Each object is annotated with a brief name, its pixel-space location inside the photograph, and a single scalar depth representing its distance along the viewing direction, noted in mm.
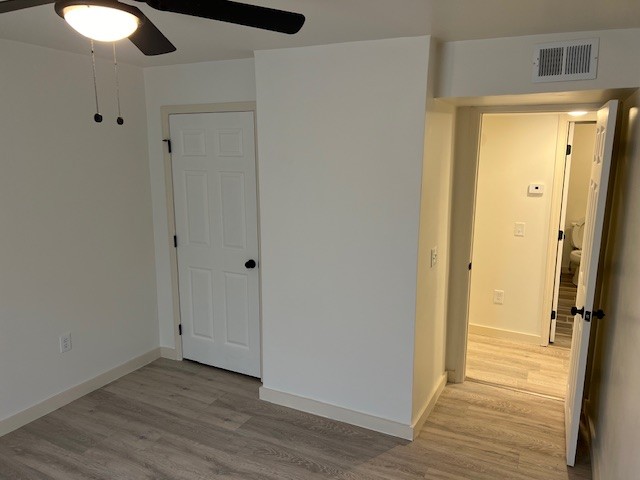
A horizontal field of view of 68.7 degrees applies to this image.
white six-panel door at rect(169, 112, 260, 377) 3396
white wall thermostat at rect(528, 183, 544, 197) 4047
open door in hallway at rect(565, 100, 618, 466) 2328
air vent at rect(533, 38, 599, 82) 2350
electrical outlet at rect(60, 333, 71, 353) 3178
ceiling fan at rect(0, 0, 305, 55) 1241
